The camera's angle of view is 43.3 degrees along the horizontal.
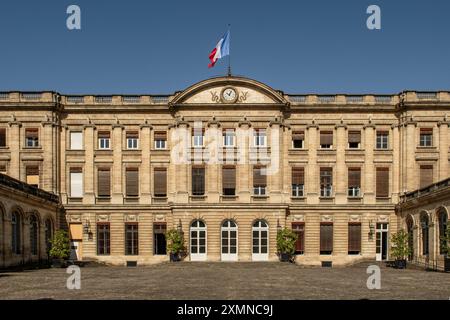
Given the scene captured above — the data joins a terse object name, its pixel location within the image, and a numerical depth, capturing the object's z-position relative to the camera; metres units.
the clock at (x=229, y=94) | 40.81
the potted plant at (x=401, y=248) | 37.19
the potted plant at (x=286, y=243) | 38.93
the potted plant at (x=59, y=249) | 37.06
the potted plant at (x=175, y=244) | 39.25
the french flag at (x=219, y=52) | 39.41
